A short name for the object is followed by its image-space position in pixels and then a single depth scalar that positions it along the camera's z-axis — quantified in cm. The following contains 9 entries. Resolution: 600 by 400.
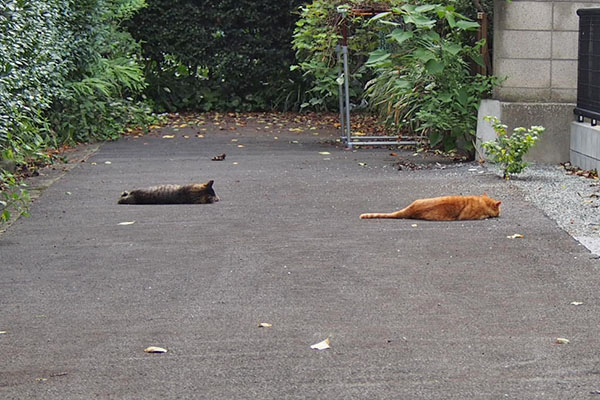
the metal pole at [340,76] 2191
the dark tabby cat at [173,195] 1395
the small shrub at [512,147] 1512
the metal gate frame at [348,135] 2058
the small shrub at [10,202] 1210
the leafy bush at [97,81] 2226
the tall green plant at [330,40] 2146
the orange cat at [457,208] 1219
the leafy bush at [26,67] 1399
